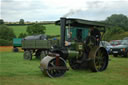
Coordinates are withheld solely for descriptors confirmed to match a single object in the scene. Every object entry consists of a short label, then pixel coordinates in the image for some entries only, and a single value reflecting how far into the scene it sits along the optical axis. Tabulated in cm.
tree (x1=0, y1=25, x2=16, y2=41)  4669
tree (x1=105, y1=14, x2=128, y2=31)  5042
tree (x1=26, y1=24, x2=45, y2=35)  4212
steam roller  738
